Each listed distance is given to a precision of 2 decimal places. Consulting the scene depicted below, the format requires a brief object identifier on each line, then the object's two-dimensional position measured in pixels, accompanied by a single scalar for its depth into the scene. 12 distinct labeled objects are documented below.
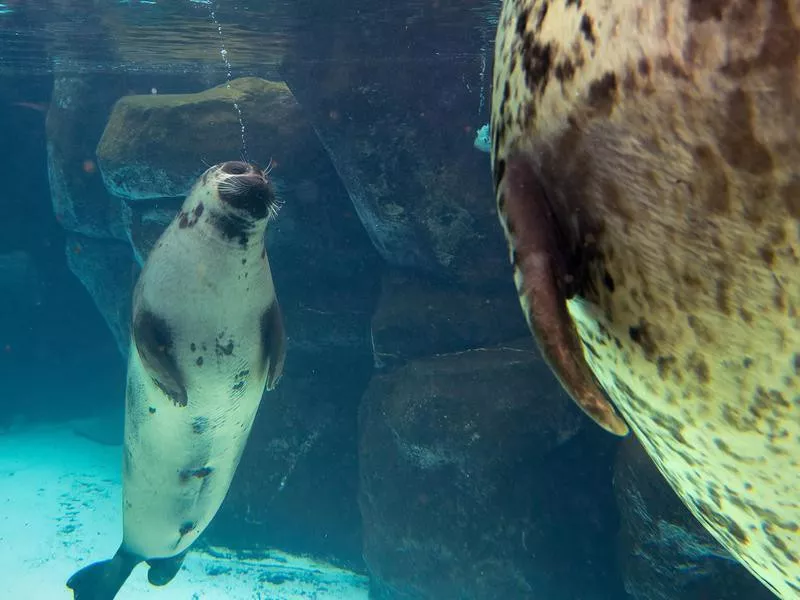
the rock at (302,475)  10.20
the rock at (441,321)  8.77
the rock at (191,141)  9.75
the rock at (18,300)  16.14
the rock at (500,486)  7.70
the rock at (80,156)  12.72
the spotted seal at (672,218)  0.76
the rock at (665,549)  5.67
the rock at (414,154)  8.71
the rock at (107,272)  13.57
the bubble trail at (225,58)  9.92
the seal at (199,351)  5.13
